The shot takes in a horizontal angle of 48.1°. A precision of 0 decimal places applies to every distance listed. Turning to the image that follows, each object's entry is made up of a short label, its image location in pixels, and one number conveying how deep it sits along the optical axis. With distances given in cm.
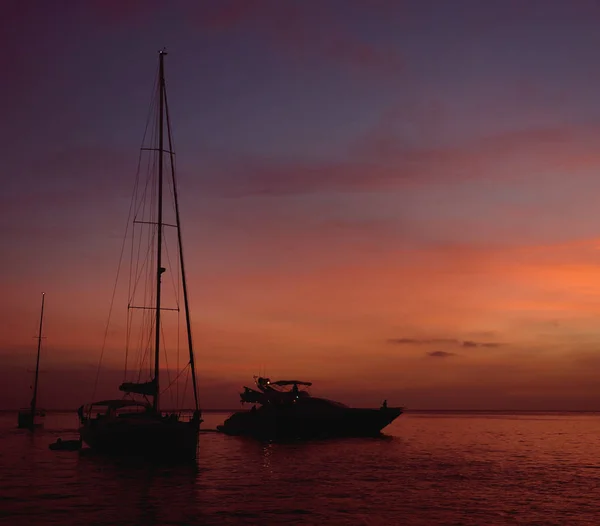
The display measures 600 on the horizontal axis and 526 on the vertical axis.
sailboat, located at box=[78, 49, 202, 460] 4422
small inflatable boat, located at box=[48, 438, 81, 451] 6125
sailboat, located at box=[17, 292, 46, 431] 10210
